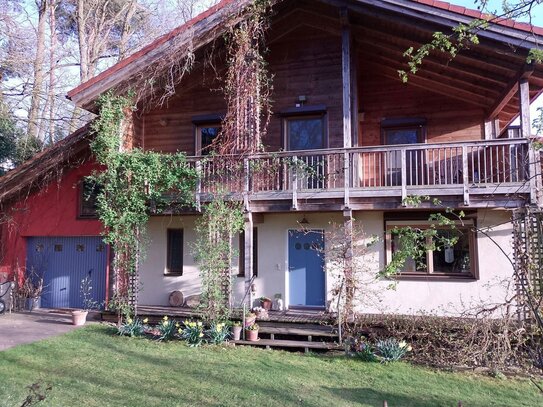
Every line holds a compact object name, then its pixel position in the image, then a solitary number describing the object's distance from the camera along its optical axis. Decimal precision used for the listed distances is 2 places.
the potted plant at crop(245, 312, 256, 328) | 9.53
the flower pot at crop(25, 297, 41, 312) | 13.04
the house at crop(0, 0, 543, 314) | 9.59
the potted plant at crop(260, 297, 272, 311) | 11.30
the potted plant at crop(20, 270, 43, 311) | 13.02
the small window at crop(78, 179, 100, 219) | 13.02
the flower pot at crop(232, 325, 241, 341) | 9.44
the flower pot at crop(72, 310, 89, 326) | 10.84
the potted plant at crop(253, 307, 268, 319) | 10.02
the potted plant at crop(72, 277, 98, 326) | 12.75
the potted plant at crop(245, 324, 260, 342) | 9.37
